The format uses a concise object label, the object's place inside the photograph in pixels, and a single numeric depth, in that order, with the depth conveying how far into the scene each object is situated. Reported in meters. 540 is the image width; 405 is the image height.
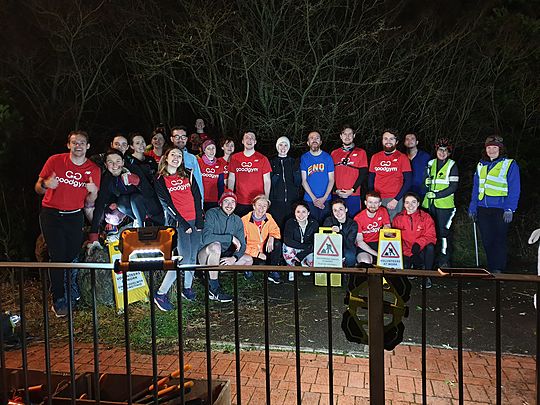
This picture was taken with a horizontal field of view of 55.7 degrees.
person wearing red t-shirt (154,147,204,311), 6.50
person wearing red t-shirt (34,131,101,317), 6.12
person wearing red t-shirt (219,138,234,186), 7.80
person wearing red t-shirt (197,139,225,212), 7.73
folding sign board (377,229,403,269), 7.04
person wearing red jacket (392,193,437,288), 7.11
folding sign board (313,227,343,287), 7.02
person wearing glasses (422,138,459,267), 7.55
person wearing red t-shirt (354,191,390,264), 7.29
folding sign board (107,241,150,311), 6.22
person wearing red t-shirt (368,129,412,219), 7.52
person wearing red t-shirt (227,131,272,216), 7.57
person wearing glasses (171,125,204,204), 6.86
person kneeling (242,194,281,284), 7.20
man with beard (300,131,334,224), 7.59
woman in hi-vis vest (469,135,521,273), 7.18
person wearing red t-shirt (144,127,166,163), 7.67
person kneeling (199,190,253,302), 6.74
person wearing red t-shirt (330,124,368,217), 7.75
